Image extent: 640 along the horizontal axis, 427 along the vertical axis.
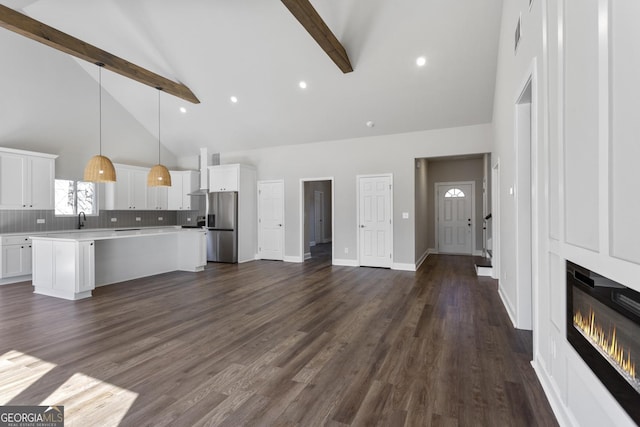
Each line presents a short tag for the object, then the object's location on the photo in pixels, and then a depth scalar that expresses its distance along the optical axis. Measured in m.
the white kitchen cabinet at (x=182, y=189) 8.86
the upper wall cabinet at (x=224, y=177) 7.65
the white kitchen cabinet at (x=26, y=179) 5.69
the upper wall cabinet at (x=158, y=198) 8.59
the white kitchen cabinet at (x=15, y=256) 5.52
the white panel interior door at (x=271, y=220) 7.90
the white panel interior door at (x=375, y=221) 6.75
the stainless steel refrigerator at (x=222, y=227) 7.60
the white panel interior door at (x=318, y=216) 11.14
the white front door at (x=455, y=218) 8.77
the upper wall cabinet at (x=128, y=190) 7.69
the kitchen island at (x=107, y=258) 4.48
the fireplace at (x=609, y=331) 1.12
